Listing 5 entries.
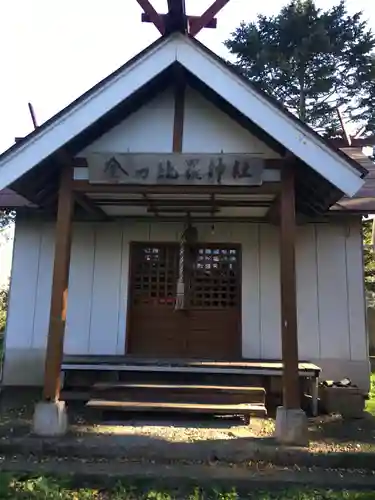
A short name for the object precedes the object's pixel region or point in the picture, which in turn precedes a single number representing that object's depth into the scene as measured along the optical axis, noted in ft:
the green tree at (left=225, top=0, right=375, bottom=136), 64.80
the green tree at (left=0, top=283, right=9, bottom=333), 54.24
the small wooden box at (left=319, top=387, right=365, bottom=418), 20.95
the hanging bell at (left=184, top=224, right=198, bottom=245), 24.45
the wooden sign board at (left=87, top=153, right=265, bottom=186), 18.25
